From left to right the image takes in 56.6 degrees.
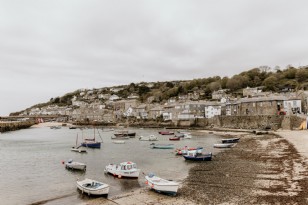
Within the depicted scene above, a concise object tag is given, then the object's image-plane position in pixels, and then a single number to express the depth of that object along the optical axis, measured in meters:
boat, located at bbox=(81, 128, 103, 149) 49.50
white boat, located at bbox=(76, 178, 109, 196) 20.11
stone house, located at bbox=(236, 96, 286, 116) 73.06
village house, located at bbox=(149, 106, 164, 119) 117.98
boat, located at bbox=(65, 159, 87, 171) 30.00
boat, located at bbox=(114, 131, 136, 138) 70.12
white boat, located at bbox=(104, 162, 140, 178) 25.38
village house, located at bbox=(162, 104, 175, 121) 108.17
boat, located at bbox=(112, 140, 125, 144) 57.34
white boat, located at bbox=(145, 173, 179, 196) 19.62
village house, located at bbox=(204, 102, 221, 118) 97.56
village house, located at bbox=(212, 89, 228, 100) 128.73
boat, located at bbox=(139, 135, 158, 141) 58.66
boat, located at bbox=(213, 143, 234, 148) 44.31
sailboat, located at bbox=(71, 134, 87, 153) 44.79
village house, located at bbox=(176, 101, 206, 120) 99.44
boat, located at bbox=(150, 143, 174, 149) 46.42
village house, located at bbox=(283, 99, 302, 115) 72.72
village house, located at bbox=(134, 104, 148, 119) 128.38
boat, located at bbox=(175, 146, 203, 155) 37.62
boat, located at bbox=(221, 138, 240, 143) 47.47
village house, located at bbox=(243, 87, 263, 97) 115.43
